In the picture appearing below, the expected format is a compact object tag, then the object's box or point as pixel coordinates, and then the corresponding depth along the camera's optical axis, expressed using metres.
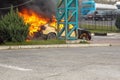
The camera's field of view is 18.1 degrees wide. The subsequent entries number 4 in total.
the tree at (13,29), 17.72
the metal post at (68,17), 20.22
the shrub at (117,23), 33.82
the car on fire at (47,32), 22.30
